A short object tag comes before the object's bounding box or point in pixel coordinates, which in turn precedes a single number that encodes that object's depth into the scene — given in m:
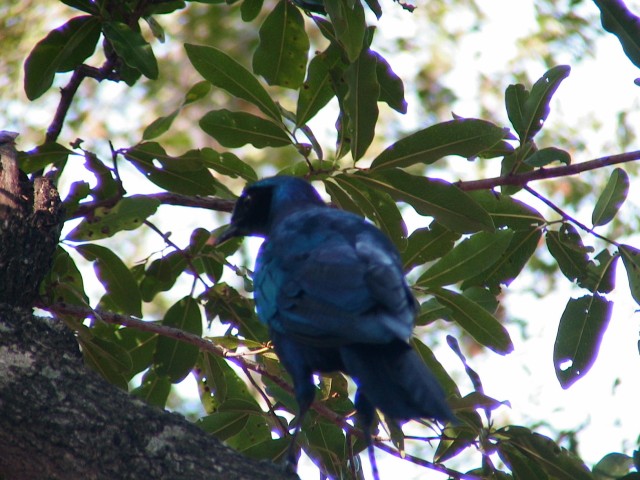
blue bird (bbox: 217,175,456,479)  5.79
